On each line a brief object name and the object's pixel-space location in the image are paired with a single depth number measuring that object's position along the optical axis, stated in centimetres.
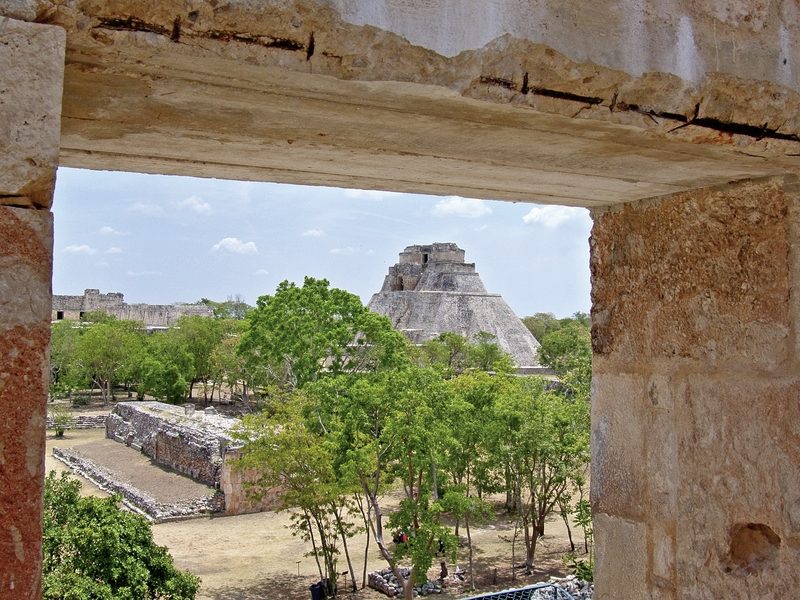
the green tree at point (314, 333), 1912
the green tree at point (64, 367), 3171
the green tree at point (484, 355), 3325
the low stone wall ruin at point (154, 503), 1689
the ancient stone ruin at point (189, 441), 1756
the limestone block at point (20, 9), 95
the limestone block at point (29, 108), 94
